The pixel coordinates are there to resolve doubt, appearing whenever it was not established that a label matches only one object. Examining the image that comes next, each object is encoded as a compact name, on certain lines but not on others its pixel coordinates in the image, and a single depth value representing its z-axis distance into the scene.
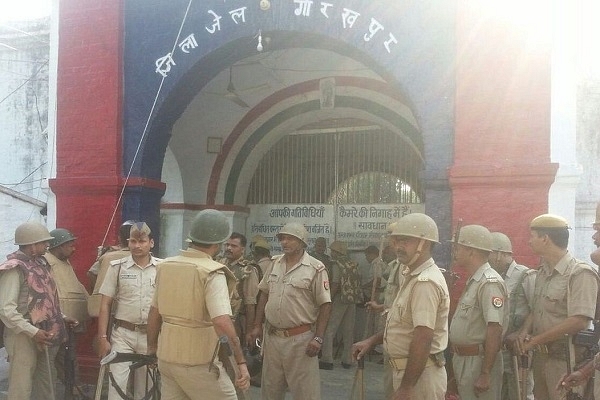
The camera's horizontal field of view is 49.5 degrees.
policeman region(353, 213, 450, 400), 3.52
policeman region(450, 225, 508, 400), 4.22
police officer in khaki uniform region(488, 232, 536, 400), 4.94
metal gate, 9.98
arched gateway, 5.57
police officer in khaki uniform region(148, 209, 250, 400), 3.85
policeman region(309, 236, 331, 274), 8.62
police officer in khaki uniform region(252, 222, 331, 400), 4.95
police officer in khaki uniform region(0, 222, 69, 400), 5.09
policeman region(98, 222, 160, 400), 5.11
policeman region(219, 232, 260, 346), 6.35
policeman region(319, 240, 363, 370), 8.47
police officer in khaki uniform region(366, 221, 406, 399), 5.12
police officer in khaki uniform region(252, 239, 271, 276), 7.50
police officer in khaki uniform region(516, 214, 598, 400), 4.21
